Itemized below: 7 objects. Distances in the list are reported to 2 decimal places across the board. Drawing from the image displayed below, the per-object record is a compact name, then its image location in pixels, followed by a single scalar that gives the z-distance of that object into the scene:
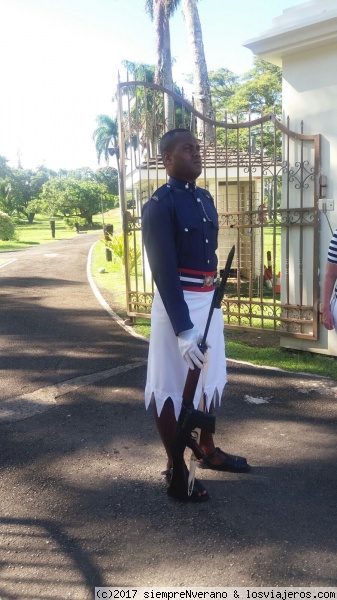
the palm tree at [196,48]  17.94
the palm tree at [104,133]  53.44
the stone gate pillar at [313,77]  5.90
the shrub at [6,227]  30.33
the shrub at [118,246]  15.30
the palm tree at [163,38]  23.22
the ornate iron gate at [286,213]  6.19
